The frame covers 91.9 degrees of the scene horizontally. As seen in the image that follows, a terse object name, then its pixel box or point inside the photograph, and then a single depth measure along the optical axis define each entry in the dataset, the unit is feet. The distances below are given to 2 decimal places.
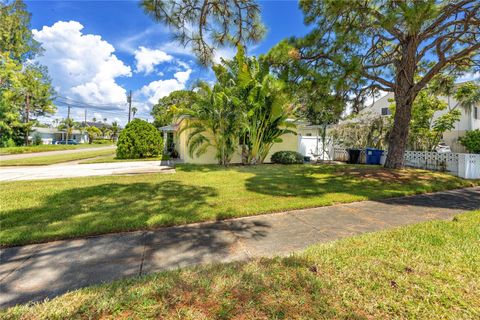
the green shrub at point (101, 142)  165.93
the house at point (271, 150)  43.57
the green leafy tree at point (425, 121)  45.98
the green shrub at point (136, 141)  52.26
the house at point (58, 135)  179.98
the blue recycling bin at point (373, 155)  47.47
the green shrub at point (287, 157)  45.09
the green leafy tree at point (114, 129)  209.36
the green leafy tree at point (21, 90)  69.21
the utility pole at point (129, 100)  120.61
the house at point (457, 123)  57.52
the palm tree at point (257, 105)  37.11
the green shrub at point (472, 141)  46.84
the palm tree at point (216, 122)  37.63
